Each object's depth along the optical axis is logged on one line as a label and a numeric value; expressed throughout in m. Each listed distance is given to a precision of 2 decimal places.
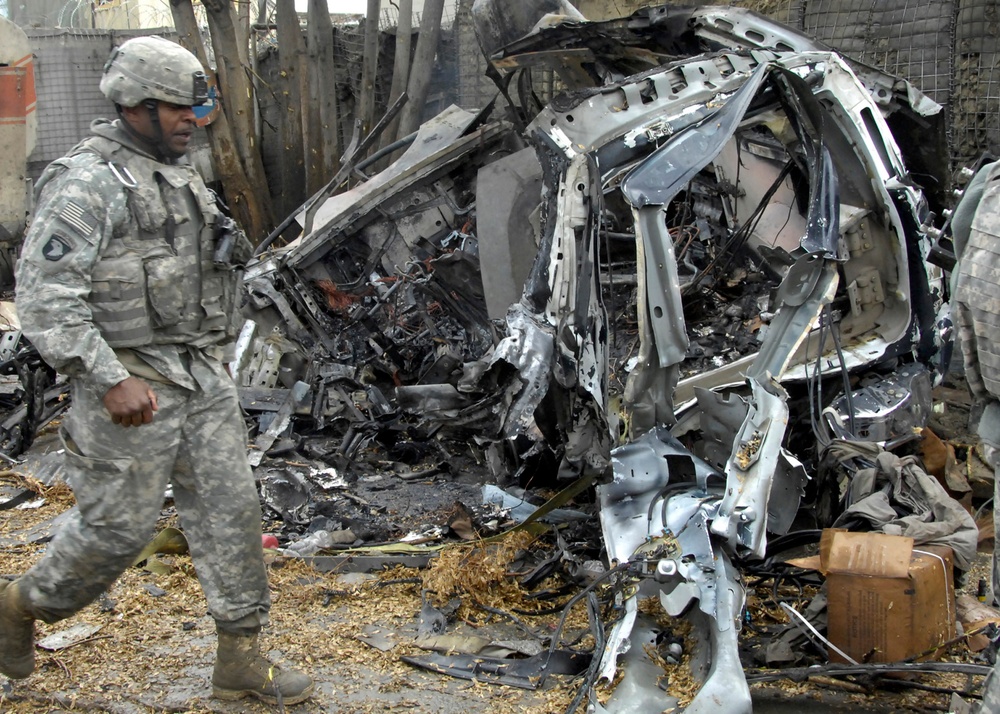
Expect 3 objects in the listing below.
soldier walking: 2.78
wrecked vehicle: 3.64
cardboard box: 3.26
